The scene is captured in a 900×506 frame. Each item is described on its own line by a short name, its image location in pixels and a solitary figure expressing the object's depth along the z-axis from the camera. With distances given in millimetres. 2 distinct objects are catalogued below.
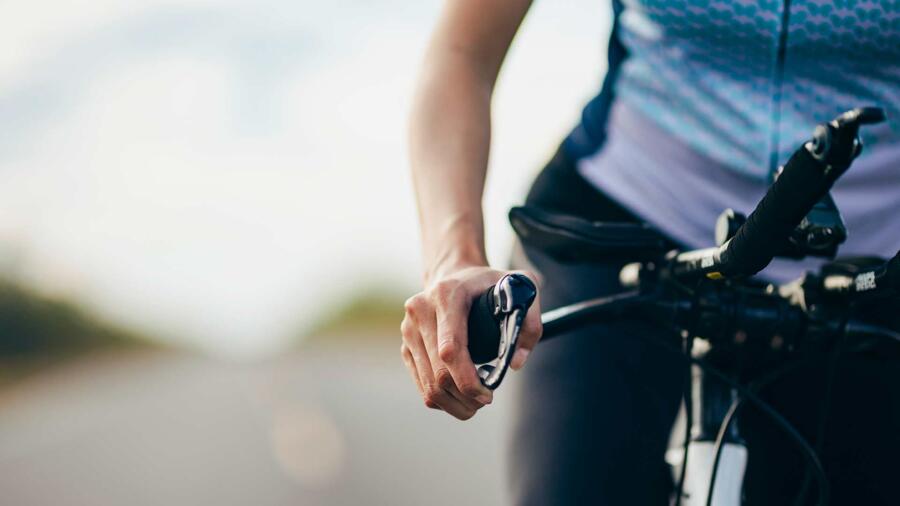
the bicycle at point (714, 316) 1201
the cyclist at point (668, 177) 1492
